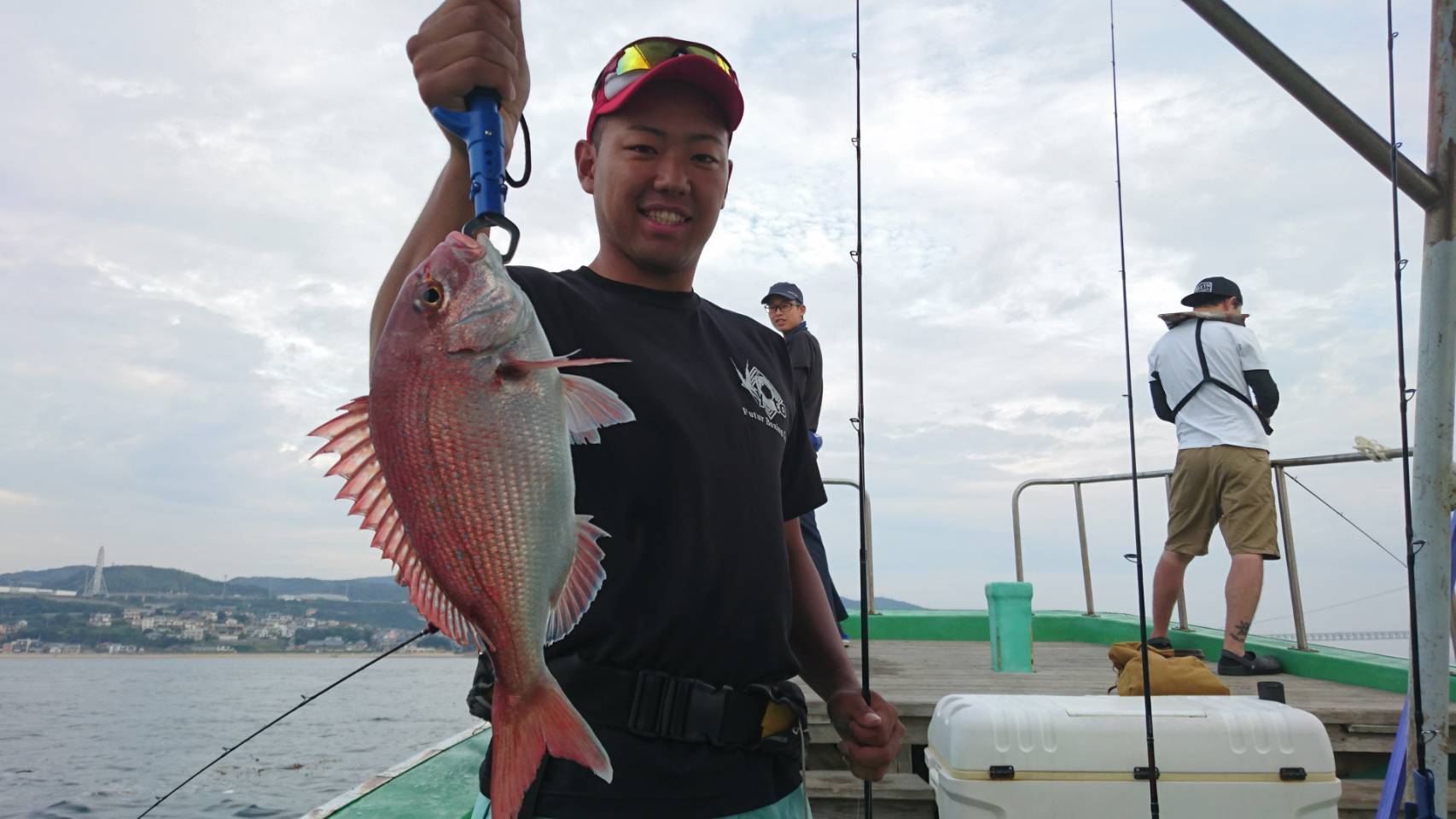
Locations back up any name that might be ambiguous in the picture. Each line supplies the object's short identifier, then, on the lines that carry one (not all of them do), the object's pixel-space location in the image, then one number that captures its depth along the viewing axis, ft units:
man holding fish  3.79
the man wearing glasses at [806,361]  17.13
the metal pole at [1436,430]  8.05
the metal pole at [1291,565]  18.19
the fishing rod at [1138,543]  8.57
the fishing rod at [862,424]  7.21
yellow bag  11.22
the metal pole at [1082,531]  24.09
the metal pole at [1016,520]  24.99
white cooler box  8.73
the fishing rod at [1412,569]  7.80
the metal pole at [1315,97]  7.70
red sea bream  3.75
